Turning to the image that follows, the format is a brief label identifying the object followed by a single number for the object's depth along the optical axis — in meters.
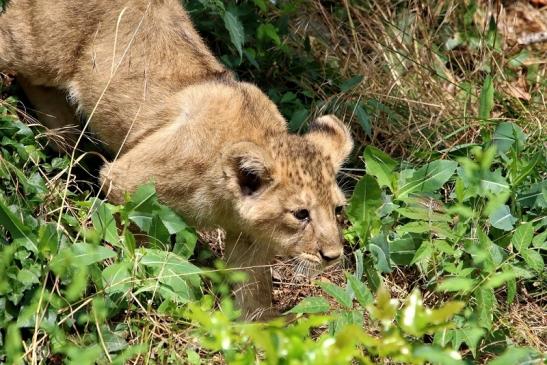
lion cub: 12.73
